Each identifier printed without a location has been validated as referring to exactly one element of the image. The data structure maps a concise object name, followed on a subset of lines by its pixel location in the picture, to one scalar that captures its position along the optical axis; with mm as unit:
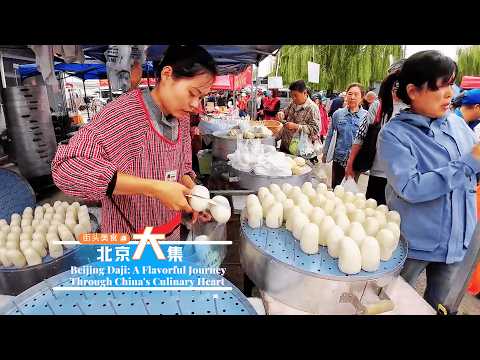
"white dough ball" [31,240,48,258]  831
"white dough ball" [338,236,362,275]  657
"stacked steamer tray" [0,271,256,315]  685
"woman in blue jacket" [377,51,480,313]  754
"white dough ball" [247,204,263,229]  857
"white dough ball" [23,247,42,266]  807
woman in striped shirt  650
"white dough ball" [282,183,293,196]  1046
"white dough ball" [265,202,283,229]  851
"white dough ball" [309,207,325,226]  794
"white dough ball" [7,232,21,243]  867
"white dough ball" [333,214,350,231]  765
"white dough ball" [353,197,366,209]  919
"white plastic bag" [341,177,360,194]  1517
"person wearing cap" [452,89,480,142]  1232
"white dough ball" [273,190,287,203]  947
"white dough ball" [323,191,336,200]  972
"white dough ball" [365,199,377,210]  922
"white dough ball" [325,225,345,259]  706
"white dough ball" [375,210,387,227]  782
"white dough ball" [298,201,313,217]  843
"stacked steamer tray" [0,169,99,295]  791
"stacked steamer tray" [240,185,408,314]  656
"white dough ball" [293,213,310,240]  775
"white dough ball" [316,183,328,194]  1035
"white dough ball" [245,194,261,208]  884
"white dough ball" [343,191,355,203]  956
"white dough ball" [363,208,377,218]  841
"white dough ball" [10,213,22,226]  994
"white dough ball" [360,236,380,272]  667
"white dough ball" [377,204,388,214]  865
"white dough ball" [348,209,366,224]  805
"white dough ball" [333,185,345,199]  1011
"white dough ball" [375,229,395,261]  704
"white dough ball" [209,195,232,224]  811
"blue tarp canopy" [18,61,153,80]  3648
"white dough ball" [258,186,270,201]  962
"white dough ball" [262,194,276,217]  887
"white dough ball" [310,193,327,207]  925
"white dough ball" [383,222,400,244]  749
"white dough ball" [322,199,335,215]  877
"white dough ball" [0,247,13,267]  801
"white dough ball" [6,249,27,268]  796
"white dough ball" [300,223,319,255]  723
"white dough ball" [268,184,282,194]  1020
